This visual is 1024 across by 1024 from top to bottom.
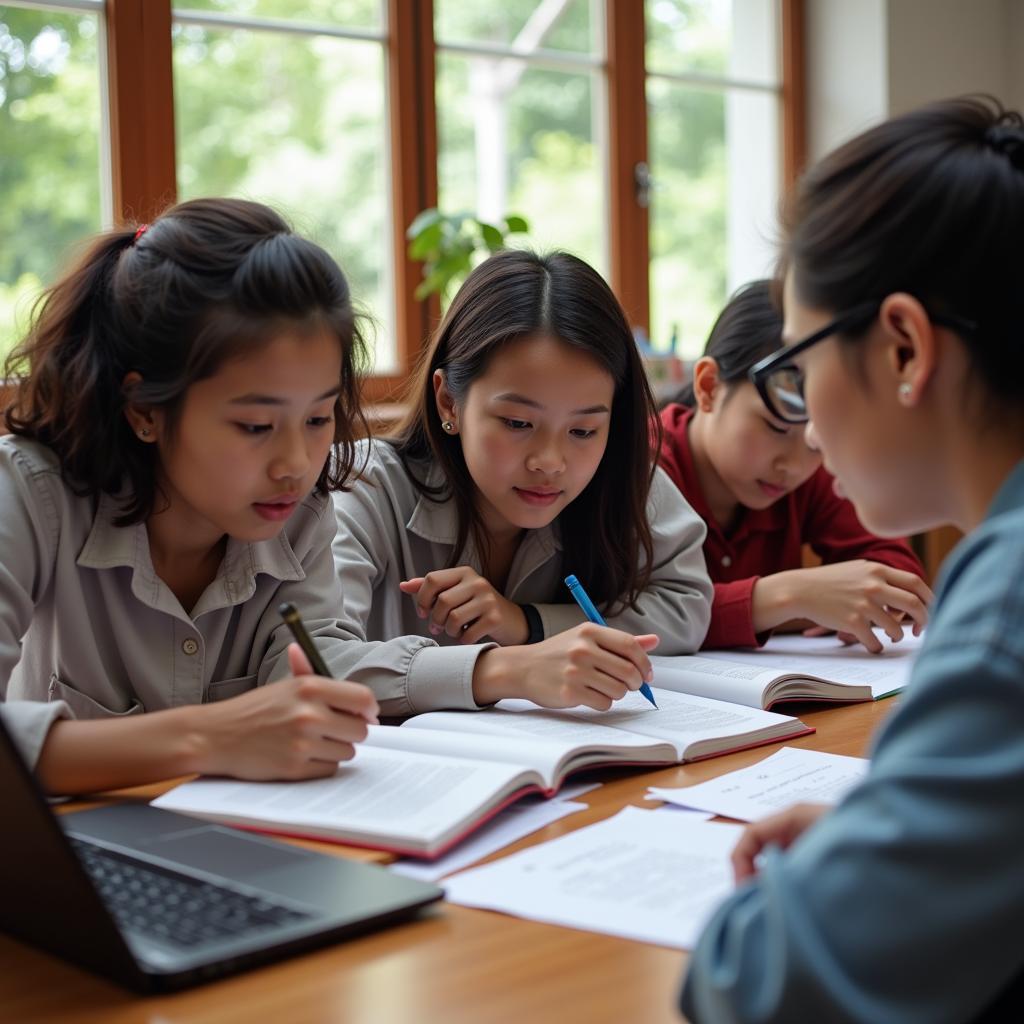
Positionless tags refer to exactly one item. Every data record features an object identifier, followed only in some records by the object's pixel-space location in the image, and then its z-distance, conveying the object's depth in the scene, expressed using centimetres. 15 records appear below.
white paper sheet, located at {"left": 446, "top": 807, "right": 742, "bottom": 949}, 87
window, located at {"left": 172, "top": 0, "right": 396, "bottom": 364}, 366
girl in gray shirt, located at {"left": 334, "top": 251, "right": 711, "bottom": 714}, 171
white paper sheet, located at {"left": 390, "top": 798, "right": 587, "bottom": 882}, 98
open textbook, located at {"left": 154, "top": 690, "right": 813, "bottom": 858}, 103
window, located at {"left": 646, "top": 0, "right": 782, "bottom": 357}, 454
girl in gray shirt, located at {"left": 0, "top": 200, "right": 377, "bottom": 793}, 136
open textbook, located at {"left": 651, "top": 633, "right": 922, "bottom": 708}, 155
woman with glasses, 62
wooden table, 75
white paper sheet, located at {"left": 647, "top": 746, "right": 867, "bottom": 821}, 113
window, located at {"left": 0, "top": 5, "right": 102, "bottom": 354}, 332
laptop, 78
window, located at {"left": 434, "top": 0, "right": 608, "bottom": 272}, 407
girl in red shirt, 190
